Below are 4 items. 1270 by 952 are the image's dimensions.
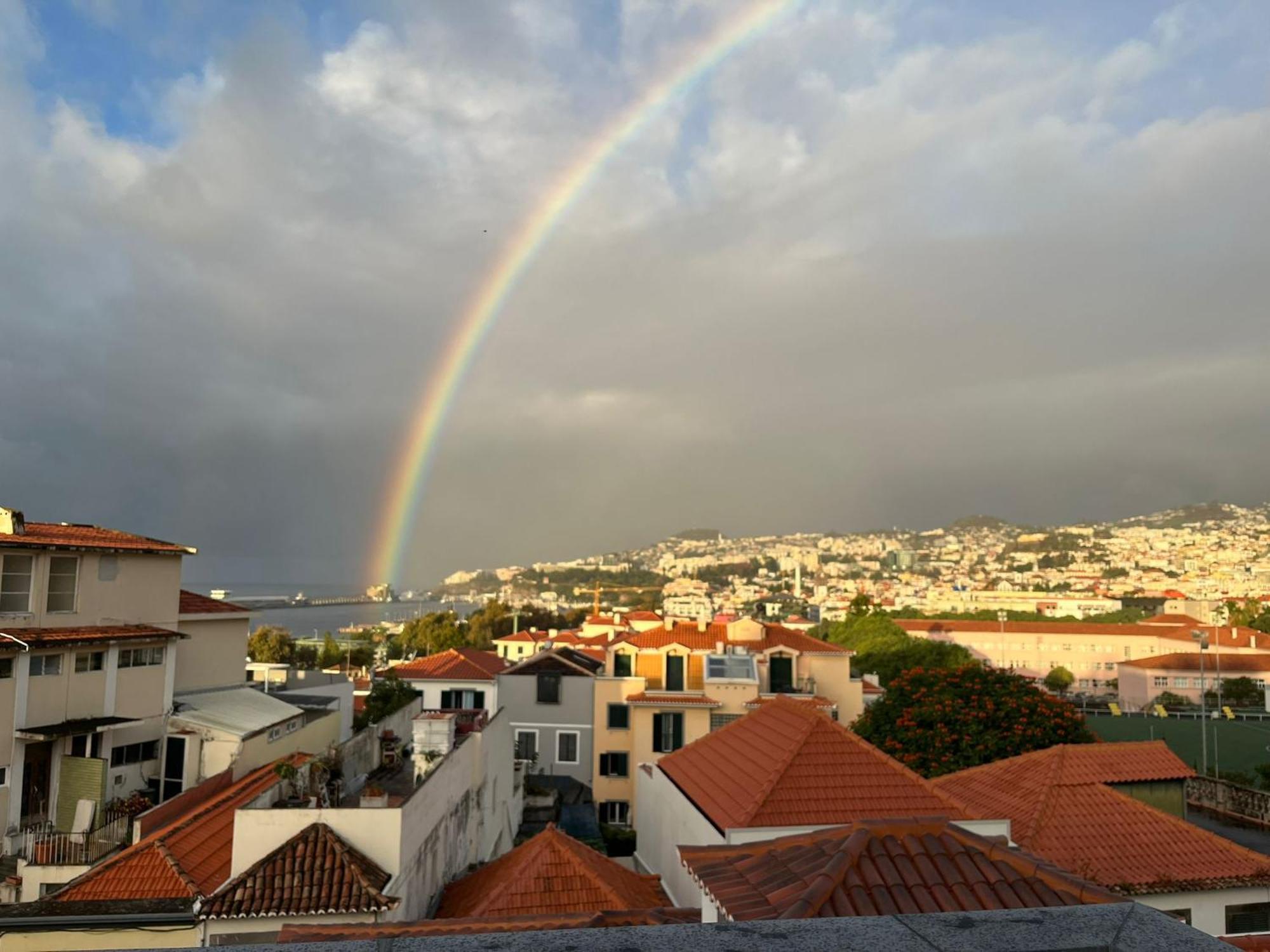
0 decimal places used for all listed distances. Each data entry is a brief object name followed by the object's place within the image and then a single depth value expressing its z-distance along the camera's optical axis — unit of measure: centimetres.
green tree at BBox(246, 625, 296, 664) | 6438
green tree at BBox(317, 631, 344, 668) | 7786
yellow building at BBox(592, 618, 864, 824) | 3309
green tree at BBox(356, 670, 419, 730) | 3744
